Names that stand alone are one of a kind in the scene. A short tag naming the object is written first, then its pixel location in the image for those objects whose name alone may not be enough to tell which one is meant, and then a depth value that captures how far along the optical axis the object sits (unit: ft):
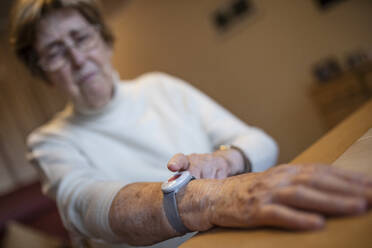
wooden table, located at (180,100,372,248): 1.05
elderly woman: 1.32
